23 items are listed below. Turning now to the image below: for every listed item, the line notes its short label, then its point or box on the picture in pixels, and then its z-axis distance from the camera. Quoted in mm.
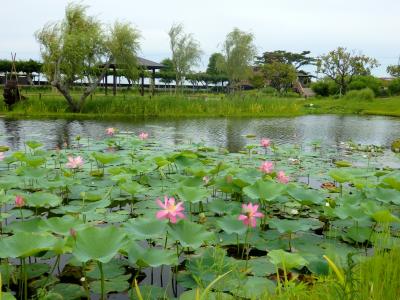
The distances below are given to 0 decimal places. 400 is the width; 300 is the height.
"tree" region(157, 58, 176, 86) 48312
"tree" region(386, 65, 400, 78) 43750
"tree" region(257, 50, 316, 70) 54406
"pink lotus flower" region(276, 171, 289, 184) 3762
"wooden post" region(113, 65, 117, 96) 22492
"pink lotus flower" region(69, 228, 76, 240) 2180
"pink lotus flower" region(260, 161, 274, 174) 3978
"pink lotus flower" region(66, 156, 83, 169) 4285
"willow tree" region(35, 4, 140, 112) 17062
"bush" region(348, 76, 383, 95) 34831
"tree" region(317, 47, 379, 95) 36125
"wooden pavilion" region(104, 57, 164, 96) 27750
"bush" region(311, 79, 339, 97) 39312
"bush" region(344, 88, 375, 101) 29422
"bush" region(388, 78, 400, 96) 33688
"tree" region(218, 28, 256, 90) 29341
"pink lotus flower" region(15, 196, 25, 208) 2914
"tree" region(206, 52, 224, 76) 60019
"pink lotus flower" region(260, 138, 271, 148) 5464
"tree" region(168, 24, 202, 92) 28762
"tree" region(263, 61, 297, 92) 42812
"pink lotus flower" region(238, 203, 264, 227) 2355
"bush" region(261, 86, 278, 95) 44844
